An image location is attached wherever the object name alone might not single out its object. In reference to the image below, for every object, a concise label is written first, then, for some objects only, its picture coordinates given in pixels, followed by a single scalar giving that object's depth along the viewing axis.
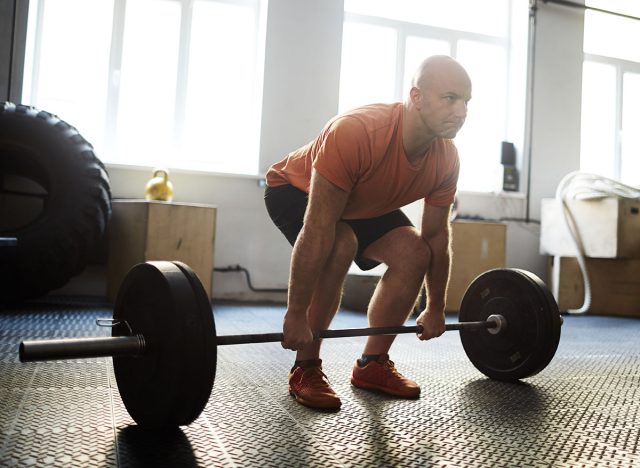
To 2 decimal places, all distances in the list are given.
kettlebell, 3.40
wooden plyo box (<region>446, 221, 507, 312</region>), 3.77
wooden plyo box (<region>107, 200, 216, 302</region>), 3.19
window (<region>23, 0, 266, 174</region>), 3.89
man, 1.28
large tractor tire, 2.90
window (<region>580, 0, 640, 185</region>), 5.19
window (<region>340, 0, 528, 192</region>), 4.59
